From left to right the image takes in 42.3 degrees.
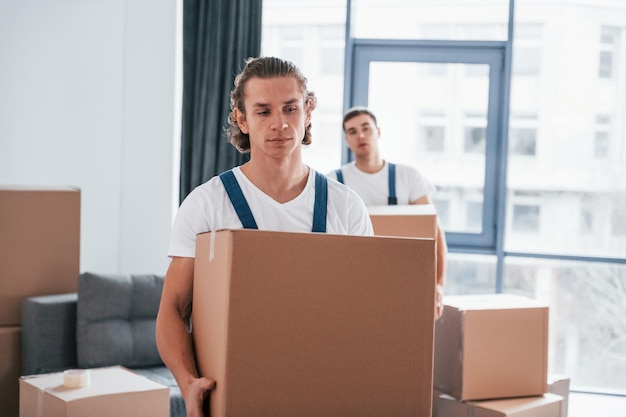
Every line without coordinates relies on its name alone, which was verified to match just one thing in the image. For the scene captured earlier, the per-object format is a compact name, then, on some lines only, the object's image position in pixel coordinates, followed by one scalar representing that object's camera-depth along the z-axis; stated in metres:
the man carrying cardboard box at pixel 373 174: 3.69
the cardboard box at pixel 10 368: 3.22
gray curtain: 4.73
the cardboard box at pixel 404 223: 3.05
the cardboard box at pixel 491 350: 2.79
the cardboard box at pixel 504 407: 2.75
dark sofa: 3.26
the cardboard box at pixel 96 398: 2.32
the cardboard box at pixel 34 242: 3.27
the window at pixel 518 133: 4.68
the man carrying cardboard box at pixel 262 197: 1.44
